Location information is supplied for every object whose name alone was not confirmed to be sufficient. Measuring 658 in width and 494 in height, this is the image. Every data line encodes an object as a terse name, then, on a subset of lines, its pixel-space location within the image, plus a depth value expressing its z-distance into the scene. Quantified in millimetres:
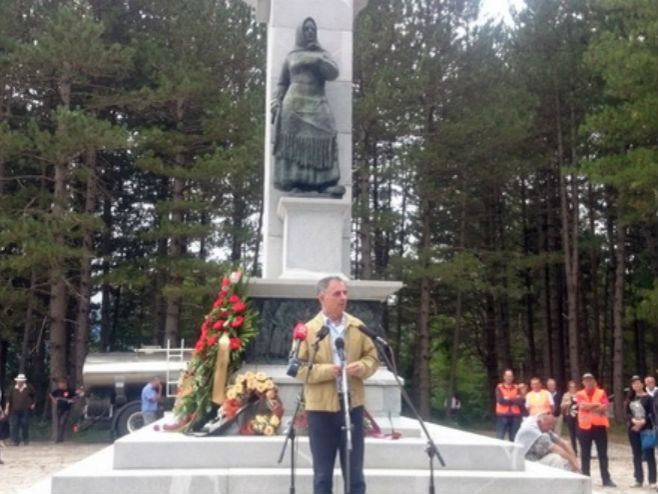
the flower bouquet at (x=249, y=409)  8586
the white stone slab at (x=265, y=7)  12078
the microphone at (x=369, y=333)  5766
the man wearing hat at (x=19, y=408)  19547
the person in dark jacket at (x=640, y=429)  12375
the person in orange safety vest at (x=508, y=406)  16594
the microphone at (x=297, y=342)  5664
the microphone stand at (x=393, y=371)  5764
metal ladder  18906
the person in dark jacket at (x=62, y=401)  21125
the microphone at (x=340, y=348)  5630
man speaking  5707
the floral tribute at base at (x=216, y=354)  9031
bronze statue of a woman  10766
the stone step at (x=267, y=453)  7797
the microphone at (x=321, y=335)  5675
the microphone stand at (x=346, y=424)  5512
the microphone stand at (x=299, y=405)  5711
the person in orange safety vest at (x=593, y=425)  12219
